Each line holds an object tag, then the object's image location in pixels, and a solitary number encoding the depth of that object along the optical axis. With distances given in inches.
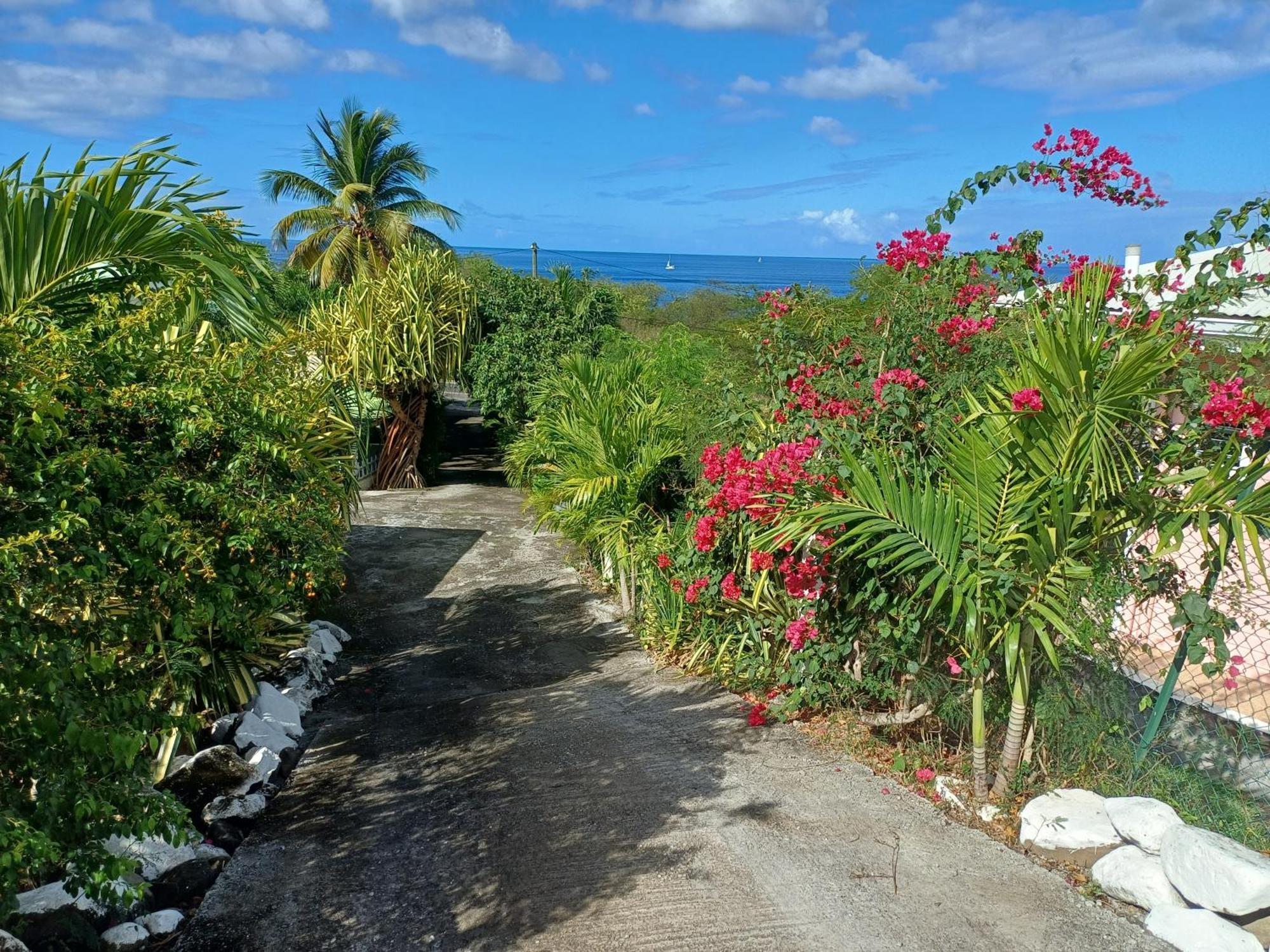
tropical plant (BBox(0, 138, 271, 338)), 161.2
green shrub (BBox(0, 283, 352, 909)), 109.3
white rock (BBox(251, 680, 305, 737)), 236.4
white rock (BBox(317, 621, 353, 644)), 330.3
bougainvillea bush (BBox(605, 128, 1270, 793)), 154.5
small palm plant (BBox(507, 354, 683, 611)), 337.7
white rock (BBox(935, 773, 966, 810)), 182.4
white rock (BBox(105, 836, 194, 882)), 158.6
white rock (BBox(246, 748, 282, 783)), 204.1
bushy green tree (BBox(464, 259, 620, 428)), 667.4
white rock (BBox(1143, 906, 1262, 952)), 131.1
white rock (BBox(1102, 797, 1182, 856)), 152.0
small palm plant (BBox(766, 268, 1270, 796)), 150.4
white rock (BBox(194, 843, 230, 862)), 170.2
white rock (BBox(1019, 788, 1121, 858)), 158.9
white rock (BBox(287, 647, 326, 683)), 280.1
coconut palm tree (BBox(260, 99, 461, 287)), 964.6
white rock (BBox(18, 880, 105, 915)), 138.0
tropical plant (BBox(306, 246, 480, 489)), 650.8
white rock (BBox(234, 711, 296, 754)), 217.5
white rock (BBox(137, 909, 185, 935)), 148.7
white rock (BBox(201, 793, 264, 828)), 183.2
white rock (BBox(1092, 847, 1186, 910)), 143.9
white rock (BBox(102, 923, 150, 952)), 142.9
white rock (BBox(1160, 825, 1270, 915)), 133.2
